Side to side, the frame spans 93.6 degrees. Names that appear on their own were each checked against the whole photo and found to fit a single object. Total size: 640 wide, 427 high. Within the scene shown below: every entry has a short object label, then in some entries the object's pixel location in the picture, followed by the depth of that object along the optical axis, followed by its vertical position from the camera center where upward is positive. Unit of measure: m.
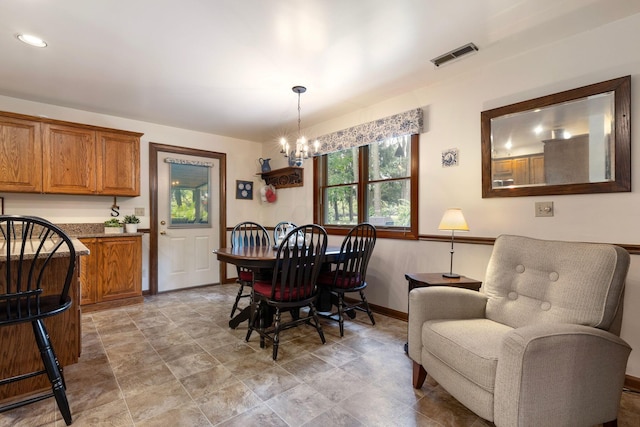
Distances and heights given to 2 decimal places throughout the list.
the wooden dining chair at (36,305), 1.42 -0.47
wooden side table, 2.22 -0.53
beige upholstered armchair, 1.24 -0.62
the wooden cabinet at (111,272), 3.34 -0.68
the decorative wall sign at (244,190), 5.00 +0.38
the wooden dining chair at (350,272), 2.77 -0.58
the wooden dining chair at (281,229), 3.55 -0.21
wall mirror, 1.97 +0.49
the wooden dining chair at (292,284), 2.26 -0.58
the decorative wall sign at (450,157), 2.80 +0.51
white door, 4.28 -0.11
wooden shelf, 4.43 +0.56
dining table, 2.33 -0.37
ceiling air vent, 2.29 +1.25
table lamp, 2.40 -0.09
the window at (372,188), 3.23 +0.29
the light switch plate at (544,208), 2.23 +0.02
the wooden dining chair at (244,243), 3.03 -0.36
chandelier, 3.03 +0.66
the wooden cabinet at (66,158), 3.04 +0.62
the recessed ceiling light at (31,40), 2.14 +1.26
